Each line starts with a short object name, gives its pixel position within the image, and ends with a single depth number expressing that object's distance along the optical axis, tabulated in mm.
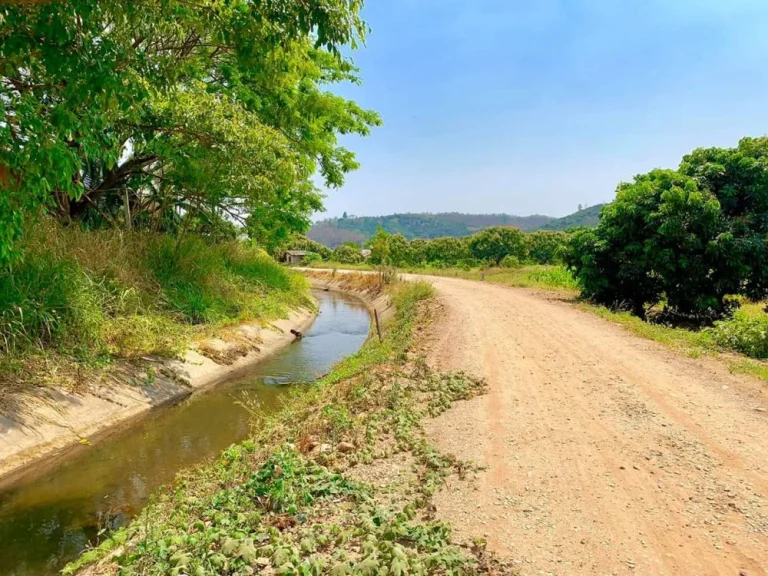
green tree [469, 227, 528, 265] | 60719
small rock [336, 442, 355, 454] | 5500
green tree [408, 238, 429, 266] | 62097
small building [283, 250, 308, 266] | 60156
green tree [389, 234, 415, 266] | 53219
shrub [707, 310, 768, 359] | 9430
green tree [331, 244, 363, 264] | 67000
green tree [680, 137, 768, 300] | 12773
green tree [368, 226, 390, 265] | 32500
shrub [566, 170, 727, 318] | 13445
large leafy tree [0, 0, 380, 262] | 4969
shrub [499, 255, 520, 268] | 49031
